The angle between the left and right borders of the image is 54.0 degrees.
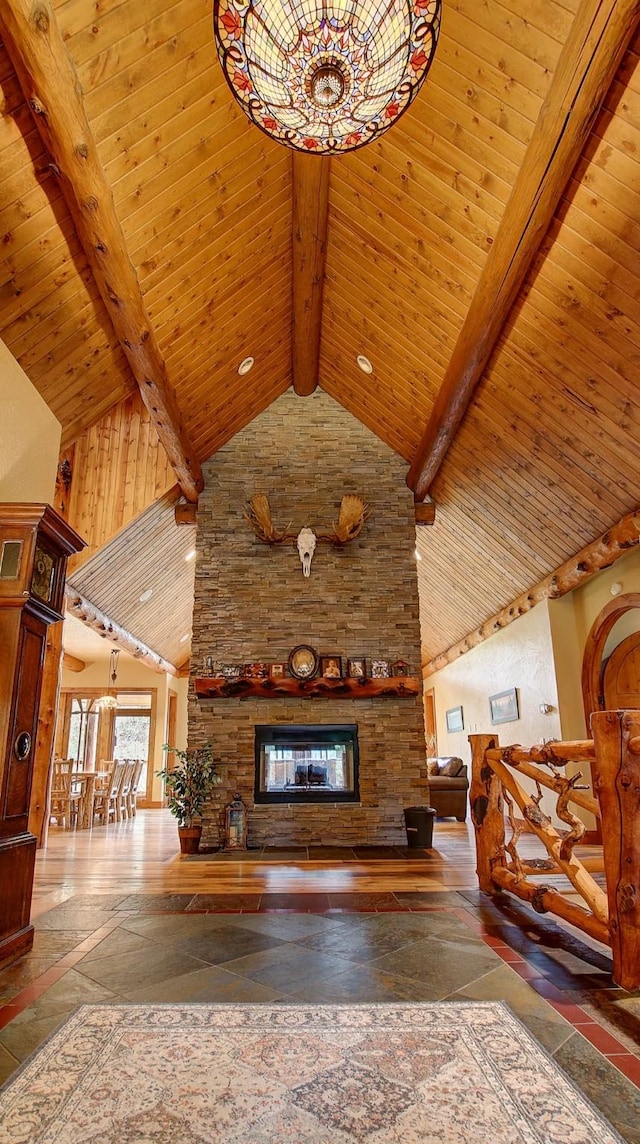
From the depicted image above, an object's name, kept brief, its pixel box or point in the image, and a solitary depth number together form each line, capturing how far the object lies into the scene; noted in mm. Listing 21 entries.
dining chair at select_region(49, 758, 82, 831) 7934
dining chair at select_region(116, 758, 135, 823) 9375
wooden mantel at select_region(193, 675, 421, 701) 6223
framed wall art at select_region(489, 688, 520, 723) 8312
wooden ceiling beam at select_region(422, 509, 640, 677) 5465
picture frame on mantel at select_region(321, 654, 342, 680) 6402
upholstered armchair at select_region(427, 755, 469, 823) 8914
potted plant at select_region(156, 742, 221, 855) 5836
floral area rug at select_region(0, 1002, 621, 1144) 1576
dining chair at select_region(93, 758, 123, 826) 8797
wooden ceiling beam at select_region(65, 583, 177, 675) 7441
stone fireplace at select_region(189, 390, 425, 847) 6234
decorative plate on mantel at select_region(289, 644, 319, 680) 6367
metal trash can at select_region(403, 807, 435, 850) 5887
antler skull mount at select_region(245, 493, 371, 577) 6617
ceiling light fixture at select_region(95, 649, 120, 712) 11992
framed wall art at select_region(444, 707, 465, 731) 11117
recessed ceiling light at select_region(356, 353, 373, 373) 6301
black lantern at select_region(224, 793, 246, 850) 5941
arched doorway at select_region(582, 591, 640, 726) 6879
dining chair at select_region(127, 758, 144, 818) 10078
